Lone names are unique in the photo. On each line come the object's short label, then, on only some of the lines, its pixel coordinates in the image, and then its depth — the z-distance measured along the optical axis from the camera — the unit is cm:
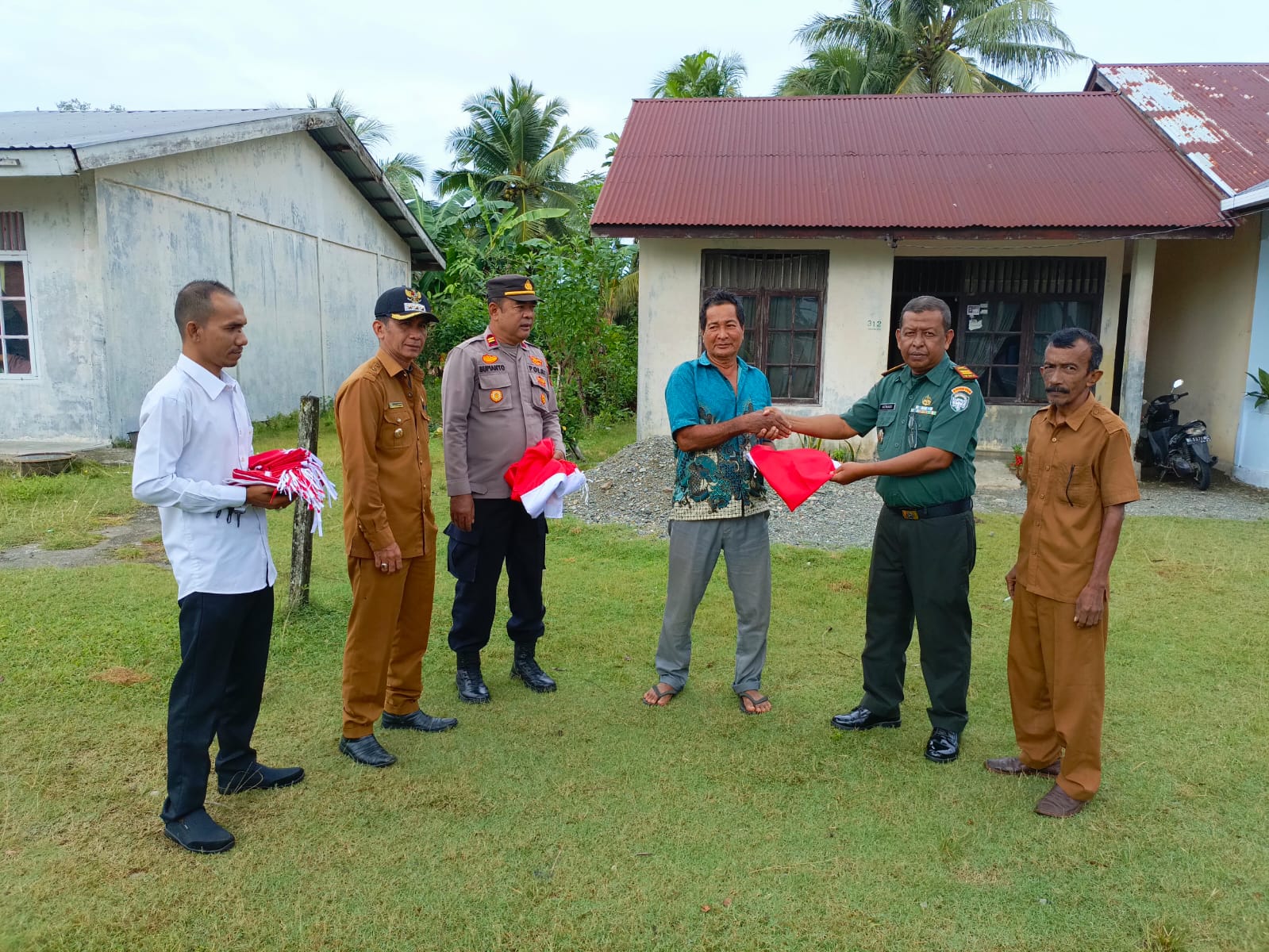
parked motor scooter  1005
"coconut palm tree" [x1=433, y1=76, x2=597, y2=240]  2680
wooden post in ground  522
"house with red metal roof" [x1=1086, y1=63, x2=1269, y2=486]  1002
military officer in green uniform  361
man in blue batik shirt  397
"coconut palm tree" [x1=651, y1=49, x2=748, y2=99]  2147
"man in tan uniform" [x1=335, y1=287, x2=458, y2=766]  345
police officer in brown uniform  405
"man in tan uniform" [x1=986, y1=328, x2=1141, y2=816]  321
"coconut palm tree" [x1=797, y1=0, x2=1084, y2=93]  2317
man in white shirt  293
